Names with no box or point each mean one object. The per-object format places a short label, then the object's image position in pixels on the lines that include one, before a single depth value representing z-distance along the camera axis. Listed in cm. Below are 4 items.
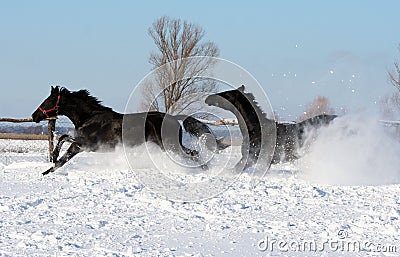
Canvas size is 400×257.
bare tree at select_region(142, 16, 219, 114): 4034
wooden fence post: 2405
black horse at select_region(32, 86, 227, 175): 1823
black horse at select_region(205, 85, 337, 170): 1662
